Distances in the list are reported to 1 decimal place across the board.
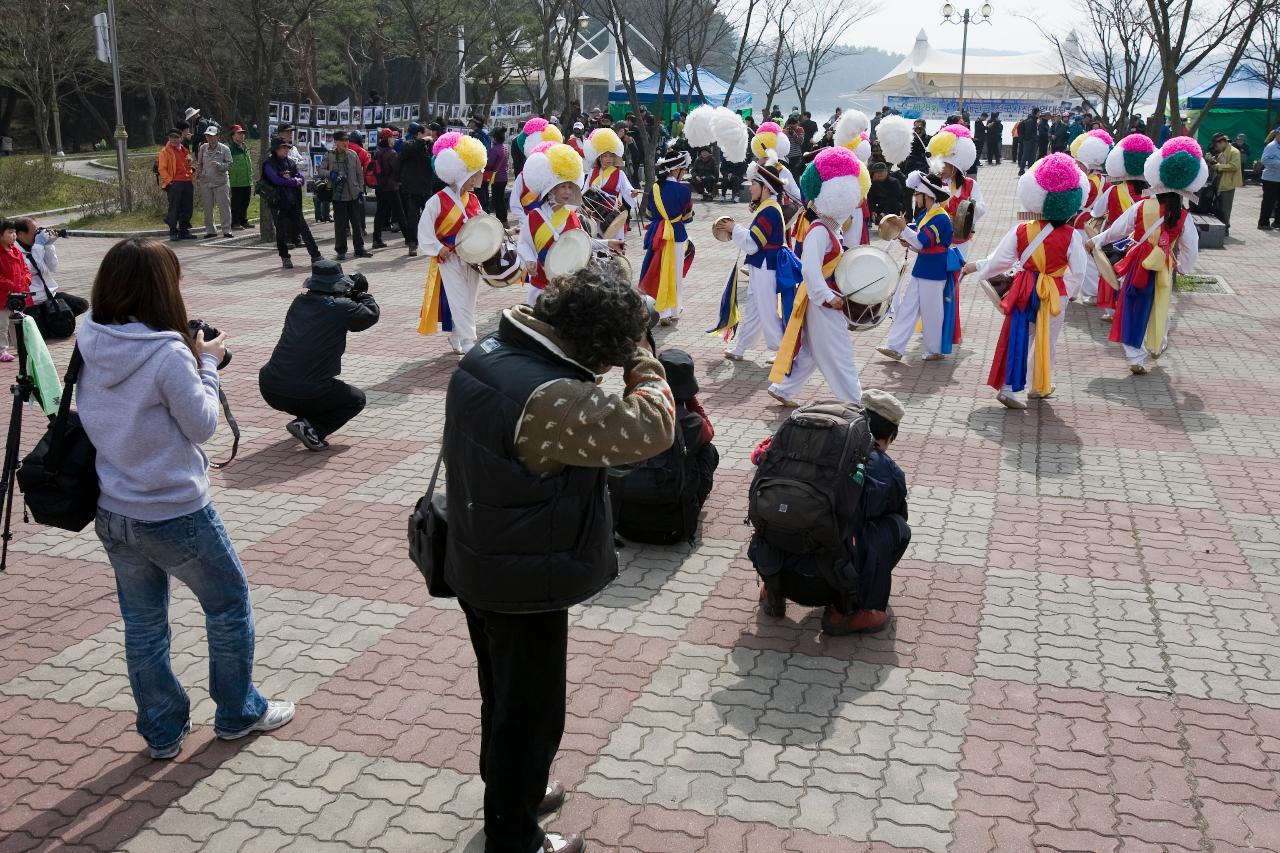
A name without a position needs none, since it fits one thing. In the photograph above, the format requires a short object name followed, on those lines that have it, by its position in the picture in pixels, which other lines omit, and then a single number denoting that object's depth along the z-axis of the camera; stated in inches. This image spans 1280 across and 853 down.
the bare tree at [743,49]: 1199.6
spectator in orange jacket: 707.9
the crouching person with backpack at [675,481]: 232.4
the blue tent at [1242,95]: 1194.0
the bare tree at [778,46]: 1364.4
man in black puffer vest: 116.9
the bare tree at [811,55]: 1512.1
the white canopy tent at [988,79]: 1883.6
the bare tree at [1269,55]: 1168.2
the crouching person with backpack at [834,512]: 185.2
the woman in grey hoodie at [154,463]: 142.6
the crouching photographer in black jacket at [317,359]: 302.5
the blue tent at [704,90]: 1421.0
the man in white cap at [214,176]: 721.6
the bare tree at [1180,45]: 658.8
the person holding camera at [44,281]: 418.6
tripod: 163.8
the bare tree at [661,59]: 941.2
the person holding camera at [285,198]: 613.0
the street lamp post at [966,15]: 1520.7
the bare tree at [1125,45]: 880.4
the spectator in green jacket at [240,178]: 743.7
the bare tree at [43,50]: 1179.9
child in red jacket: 390.6
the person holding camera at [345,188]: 641.6
